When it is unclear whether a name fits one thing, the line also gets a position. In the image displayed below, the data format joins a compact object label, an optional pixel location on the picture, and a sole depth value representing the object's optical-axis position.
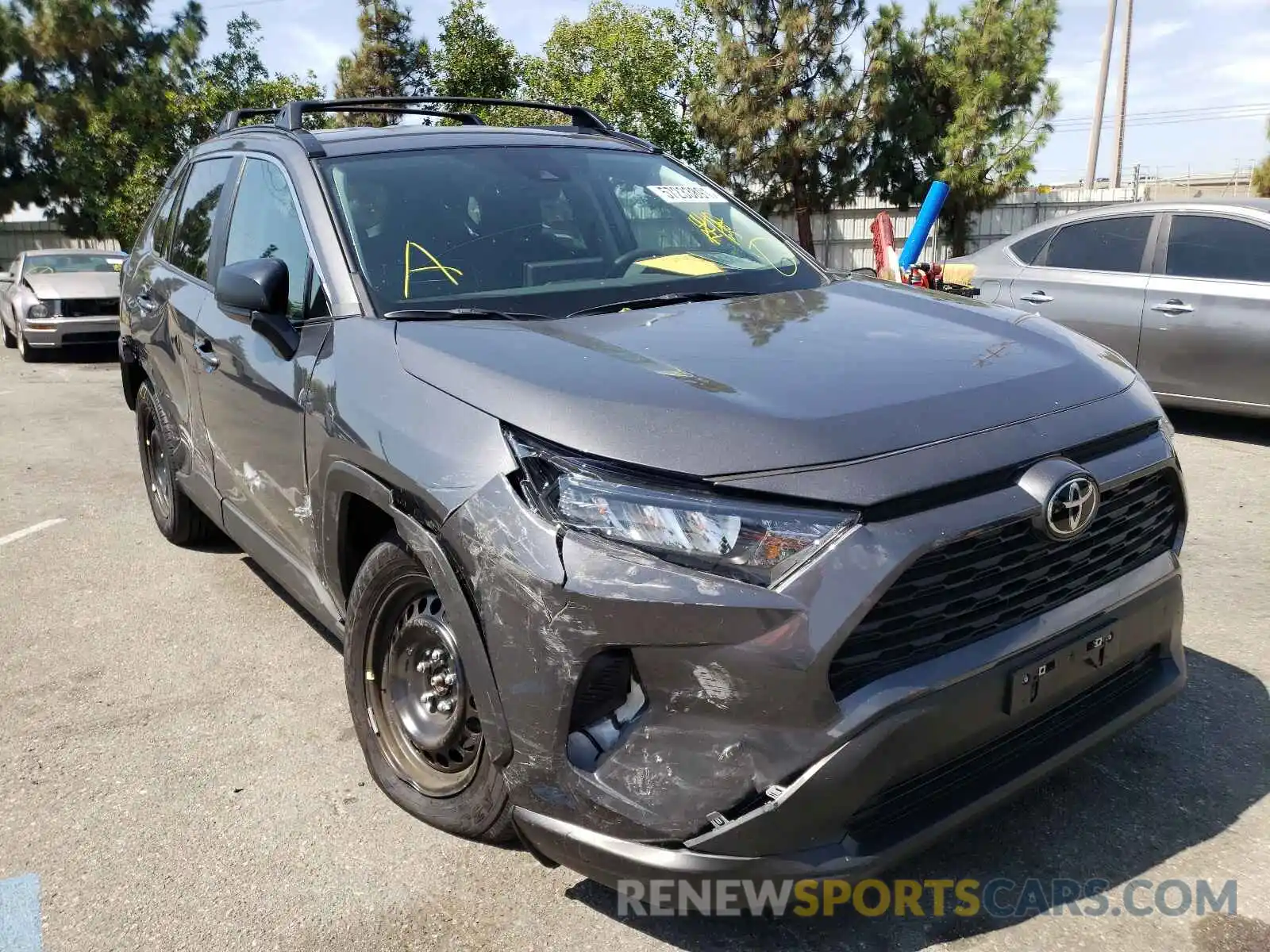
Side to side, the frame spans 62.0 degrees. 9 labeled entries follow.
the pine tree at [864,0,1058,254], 19.91
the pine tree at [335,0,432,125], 32.97
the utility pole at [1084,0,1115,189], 27.45
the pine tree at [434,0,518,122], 28.22
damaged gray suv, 1.95
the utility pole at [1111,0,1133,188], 27.16
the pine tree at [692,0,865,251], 21.44
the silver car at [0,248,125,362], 12.83
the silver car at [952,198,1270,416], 6.47
